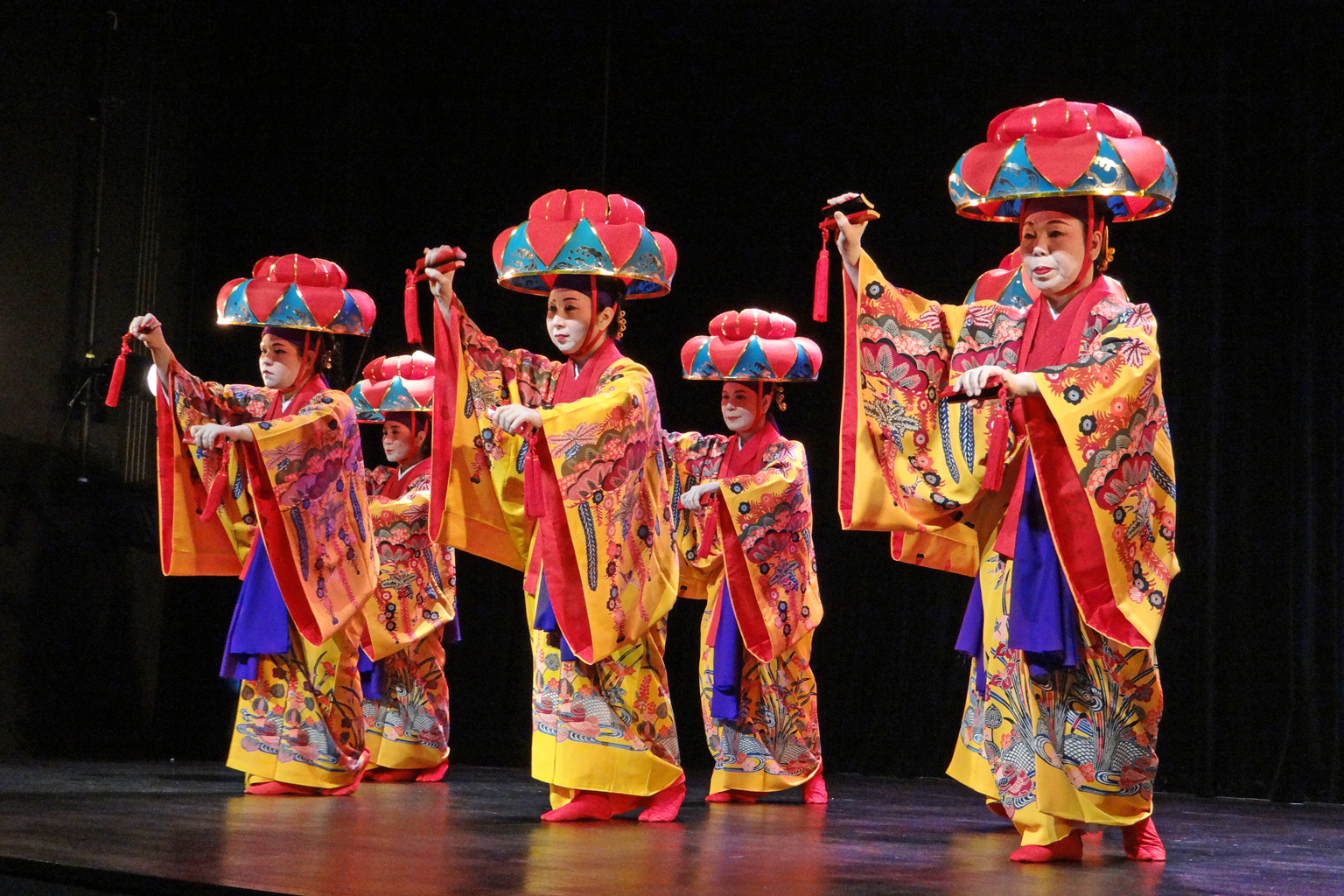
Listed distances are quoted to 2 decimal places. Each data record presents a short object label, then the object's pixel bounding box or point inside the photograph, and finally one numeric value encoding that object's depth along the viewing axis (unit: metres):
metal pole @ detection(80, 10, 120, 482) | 12.74
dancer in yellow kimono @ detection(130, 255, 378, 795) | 9.04
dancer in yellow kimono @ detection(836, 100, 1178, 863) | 6.24
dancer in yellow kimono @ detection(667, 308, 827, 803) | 9.87
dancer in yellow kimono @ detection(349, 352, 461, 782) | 11.23
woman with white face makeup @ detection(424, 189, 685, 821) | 7.80
